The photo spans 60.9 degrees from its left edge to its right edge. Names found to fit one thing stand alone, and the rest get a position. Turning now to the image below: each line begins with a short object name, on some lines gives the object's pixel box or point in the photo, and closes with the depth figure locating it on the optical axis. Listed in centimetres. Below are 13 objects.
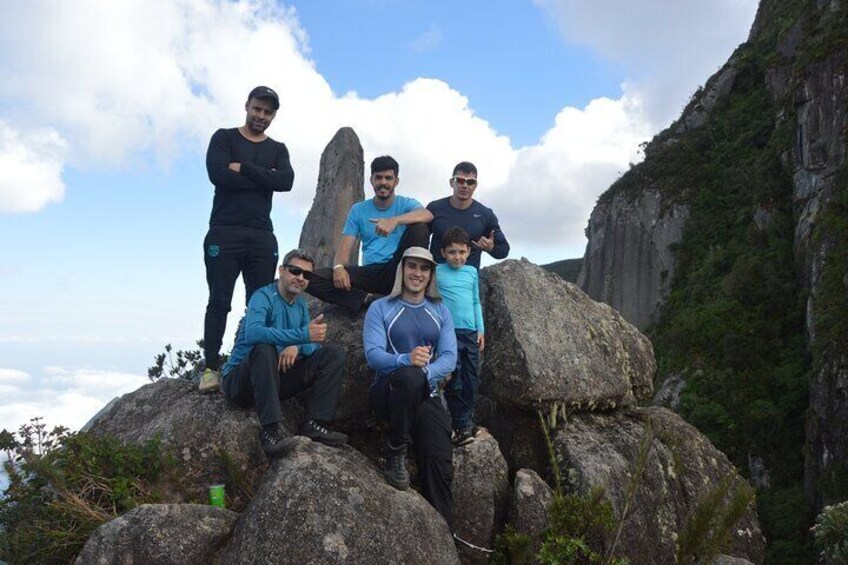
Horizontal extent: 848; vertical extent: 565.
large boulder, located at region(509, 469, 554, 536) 802
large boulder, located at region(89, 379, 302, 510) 794
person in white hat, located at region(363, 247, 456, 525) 710
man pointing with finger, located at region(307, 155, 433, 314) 890
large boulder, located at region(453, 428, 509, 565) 789
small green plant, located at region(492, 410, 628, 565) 690
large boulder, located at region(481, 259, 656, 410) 975
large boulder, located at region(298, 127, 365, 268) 1340
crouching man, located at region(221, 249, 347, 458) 731
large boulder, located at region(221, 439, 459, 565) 619
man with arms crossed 859
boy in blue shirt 834
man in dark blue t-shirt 920
